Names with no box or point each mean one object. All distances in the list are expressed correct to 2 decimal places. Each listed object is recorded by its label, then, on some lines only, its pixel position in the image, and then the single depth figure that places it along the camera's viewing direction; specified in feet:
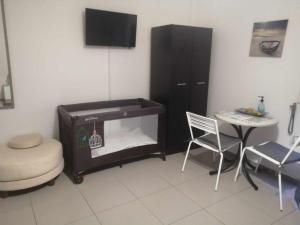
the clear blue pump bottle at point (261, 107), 9.50
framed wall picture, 8.80
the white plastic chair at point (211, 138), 8.37
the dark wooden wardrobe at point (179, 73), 10.23
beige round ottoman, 7.39
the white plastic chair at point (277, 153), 7.44
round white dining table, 8.40
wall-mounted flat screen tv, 9.23
